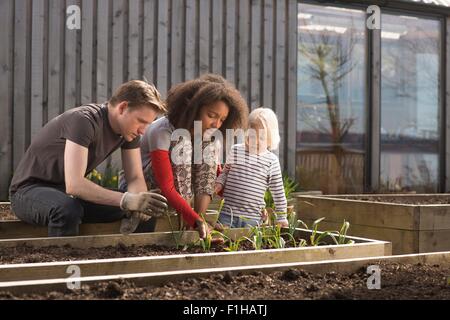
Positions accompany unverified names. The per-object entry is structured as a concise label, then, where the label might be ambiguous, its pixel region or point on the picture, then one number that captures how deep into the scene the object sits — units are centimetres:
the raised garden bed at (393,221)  402
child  411
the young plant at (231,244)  320
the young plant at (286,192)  525
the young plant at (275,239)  333
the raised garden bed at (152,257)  231
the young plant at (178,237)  335
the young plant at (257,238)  324
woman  346
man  320
